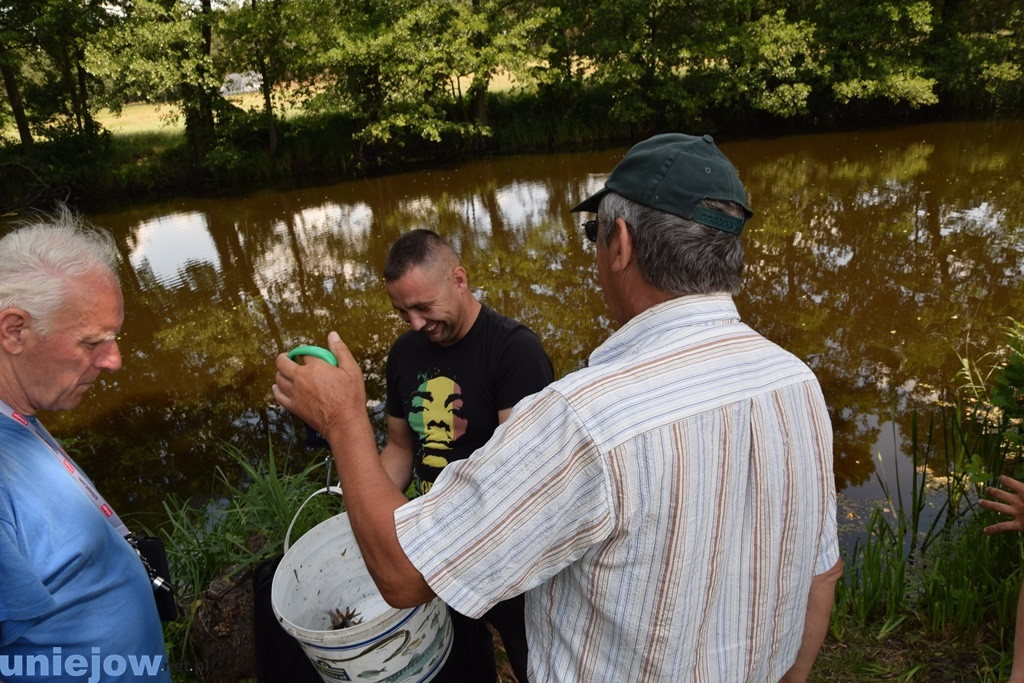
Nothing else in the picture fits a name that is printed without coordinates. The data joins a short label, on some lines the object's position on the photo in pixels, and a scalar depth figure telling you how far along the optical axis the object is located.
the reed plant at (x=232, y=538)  2.98
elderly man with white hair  1.50
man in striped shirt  1.10
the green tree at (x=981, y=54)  15.79
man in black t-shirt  2.38
